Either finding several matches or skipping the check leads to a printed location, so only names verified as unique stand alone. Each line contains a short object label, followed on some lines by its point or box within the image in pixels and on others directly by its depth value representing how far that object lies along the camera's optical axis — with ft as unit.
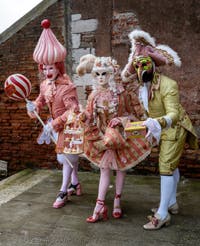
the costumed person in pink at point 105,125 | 11.44
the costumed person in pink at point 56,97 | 12.32
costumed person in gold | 10.72
